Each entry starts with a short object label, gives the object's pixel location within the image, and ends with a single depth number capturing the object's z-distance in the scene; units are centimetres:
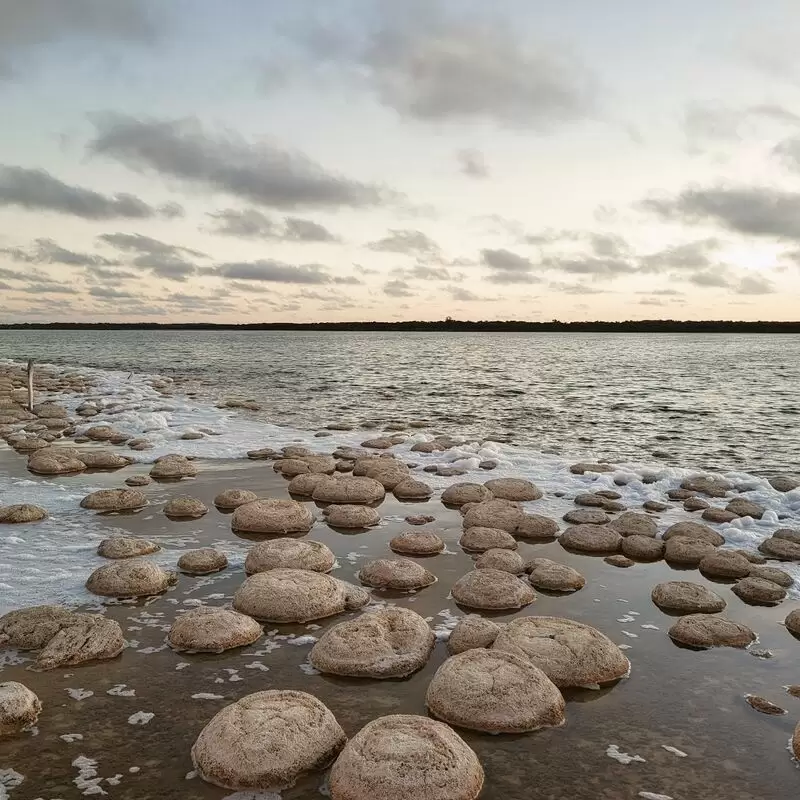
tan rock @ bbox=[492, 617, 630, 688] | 529
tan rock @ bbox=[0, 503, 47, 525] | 912
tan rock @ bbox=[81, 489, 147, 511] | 999
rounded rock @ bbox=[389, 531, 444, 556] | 841
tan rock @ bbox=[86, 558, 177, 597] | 675
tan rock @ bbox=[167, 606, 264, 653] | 565
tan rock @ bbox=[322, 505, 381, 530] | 951
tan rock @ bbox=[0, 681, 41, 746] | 438
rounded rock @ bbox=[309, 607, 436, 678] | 533
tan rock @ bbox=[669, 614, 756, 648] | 603
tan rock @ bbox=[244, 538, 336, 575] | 745
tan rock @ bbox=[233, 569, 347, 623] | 627
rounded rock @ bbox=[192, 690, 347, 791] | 399
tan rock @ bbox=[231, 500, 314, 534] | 912
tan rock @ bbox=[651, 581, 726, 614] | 686
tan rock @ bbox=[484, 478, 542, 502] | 1163
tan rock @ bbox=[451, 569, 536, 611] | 677
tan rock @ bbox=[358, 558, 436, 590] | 725
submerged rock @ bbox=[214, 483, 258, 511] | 1032
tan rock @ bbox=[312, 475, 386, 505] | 1098
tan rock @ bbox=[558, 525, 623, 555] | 877
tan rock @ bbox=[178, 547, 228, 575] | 753
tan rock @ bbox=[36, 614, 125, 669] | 533
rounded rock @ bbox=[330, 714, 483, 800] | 381
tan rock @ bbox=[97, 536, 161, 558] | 789
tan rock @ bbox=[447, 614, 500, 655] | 574
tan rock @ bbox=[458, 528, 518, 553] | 862
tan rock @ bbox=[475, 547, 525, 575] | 773
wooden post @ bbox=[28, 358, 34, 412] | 2127
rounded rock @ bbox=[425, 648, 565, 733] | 463
